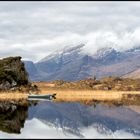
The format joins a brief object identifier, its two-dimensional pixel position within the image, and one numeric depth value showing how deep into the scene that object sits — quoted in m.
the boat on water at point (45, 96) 114.55
